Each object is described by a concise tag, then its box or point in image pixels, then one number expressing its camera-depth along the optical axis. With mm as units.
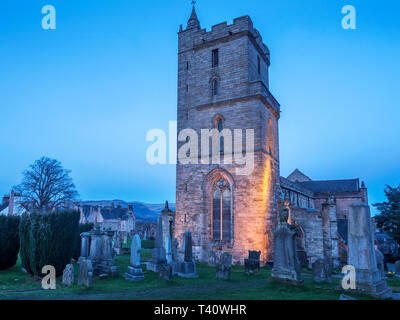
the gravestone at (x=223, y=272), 12648
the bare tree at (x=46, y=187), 32816
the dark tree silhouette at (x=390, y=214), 23578
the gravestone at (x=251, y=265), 14164
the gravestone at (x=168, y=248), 15314
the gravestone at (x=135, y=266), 11797
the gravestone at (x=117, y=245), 23359
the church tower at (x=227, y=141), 17766
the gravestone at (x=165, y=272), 11742
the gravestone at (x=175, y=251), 15617
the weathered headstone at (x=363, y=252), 7984
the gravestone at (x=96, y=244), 13359
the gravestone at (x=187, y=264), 13070
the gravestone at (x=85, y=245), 13203
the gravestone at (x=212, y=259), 17406
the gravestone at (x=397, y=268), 15281
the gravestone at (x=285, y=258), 9336
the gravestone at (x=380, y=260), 10194
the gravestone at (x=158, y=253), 14242
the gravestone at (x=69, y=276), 10281
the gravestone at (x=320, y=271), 11625
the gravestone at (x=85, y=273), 10062
